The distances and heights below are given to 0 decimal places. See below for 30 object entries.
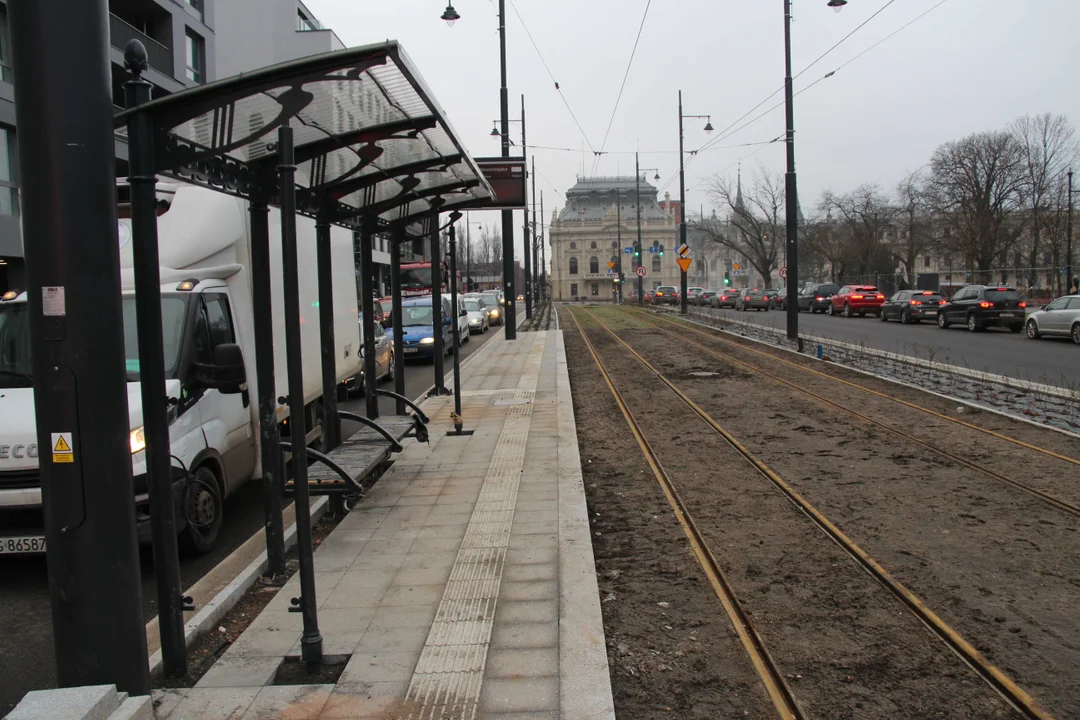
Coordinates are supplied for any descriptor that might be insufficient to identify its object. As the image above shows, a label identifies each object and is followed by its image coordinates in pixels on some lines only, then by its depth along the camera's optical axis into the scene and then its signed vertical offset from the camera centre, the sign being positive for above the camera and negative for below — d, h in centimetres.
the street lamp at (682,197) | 4088 +506
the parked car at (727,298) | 5516 -16
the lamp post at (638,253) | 5913 +328
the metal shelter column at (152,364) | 391 -25
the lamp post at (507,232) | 2606 +238
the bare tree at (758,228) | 6481 +546
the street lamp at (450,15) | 2095 +725
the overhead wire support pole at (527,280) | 4369 +119
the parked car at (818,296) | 4512 -16
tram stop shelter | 394 +93
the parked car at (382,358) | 1530 -108
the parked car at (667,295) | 7168 +17
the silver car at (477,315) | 3512 -58
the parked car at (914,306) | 3241 -60
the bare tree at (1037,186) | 4897 +600
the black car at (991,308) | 2650 -62
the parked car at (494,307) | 4416 -29
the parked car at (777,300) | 5085 -35
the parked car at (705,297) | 6452 -11
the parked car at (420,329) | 2231 -70
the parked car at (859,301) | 3969 -42
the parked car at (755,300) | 5112 -31
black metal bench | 613 -128
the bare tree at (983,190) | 5062 +612
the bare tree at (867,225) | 6431 +525
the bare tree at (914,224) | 5847 +481
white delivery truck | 525 -47
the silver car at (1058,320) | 2162 -88
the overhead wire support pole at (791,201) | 2147 +244
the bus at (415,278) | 4495 +140
